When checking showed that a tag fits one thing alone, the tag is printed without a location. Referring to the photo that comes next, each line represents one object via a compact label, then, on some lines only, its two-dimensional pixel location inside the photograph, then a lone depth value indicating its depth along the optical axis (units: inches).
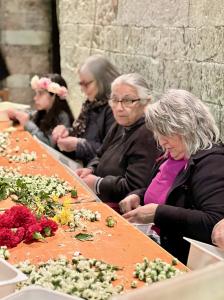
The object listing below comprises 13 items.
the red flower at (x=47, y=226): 87.7
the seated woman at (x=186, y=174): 101.7
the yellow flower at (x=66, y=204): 94.1
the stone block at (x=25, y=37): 287.7
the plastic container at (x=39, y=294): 56.6
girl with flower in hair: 186.5
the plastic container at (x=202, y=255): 69.7
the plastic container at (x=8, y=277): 58.5
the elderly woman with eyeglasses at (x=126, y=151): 132.9
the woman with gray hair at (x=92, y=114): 168.2
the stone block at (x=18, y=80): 292.8
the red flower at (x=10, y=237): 83.1
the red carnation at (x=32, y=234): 85.5
